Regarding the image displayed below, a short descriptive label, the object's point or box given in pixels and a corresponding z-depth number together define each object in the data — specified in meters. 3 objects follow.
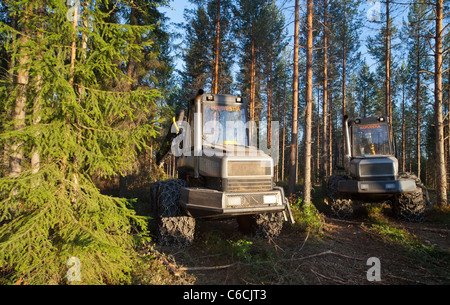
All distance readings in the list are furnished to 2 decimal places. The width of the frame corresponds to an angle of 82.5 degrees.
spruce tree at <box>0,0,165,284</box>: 3.14
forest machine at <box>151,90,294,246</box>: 4.51
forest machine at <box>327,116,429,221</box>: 7.45
